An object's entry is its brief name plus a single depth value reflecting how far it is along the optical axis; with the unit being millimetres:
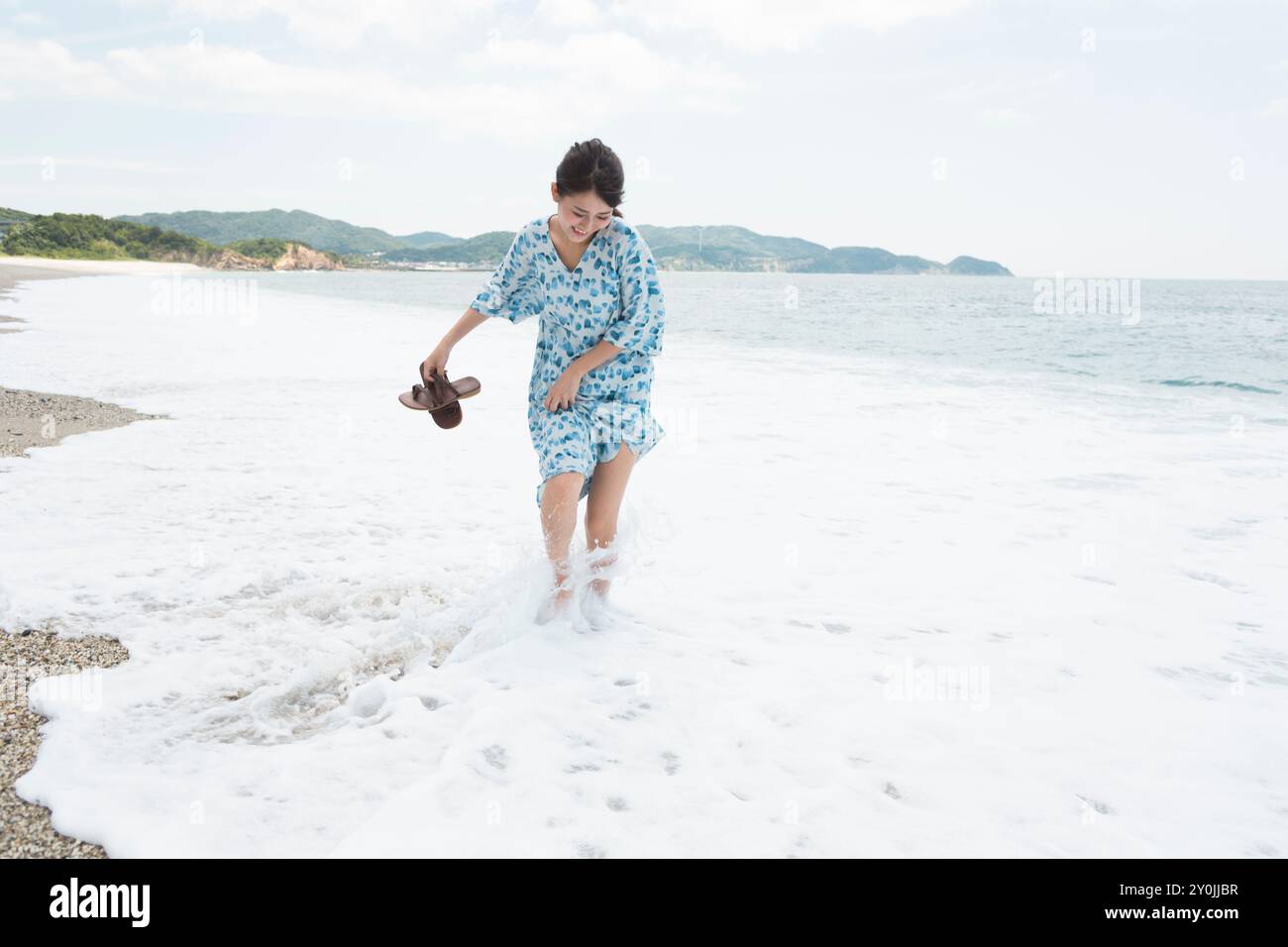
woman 3412
